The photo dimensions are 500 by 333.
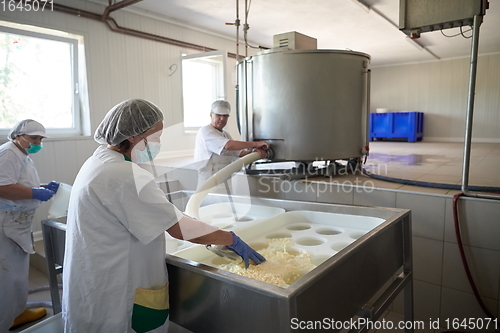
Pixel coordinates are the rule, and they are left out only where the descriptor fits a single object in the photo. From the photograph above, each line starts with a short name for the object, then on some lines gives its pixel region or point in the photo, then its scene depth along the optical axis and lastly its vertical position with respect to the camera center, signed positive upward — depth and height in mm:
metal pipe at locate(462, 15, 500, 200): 1708 +137
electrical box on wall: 1716 +628
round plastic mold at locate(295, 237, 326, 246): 1553 -498
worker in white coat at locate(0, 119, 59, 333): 2014 -472
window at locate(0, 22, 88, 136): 3453 +627
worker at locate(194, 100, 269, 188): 2527 -88
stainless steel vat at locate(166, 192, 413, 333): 824 -454
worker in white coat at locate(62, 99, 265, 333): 989 -313
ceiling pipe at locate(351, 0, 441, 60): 4516 +1752
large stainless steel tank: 2191 +220
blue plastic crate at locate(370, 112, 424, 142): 8070 +176
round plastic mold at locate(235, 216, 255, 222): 1854 -471
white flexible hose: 1688 -270
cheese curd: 1127 -485
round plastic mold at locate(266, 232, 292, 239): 1629 -493
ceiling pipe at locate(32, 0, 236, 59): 3854 +1422
